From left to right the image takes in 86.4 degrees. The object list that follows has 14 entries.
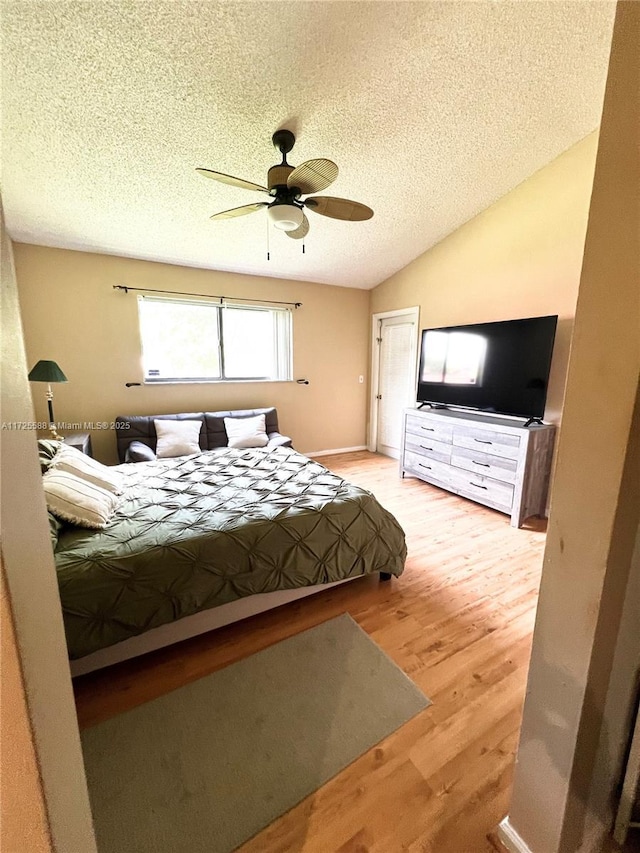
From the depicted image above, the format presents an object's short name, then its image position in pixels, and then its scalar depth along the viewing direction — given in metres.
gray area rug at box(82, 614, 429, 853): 1.06
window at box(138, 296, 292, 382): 3.89
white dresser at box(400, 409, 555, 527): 2.84
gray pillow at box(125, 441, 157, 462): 3.18
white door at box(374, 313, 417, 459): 4.51
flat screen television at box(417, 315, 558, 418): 2.86
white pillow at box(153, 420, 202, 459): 3.45
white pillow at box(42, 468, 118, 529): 1.65
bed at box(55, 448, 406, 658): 1.41
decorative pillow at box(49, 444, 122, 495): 1.98
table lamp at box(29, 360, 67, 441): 2.83
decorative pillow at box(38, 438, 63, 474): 2.01
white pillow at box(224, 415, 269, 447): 3.75
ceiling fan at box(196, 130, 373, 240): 1.78
